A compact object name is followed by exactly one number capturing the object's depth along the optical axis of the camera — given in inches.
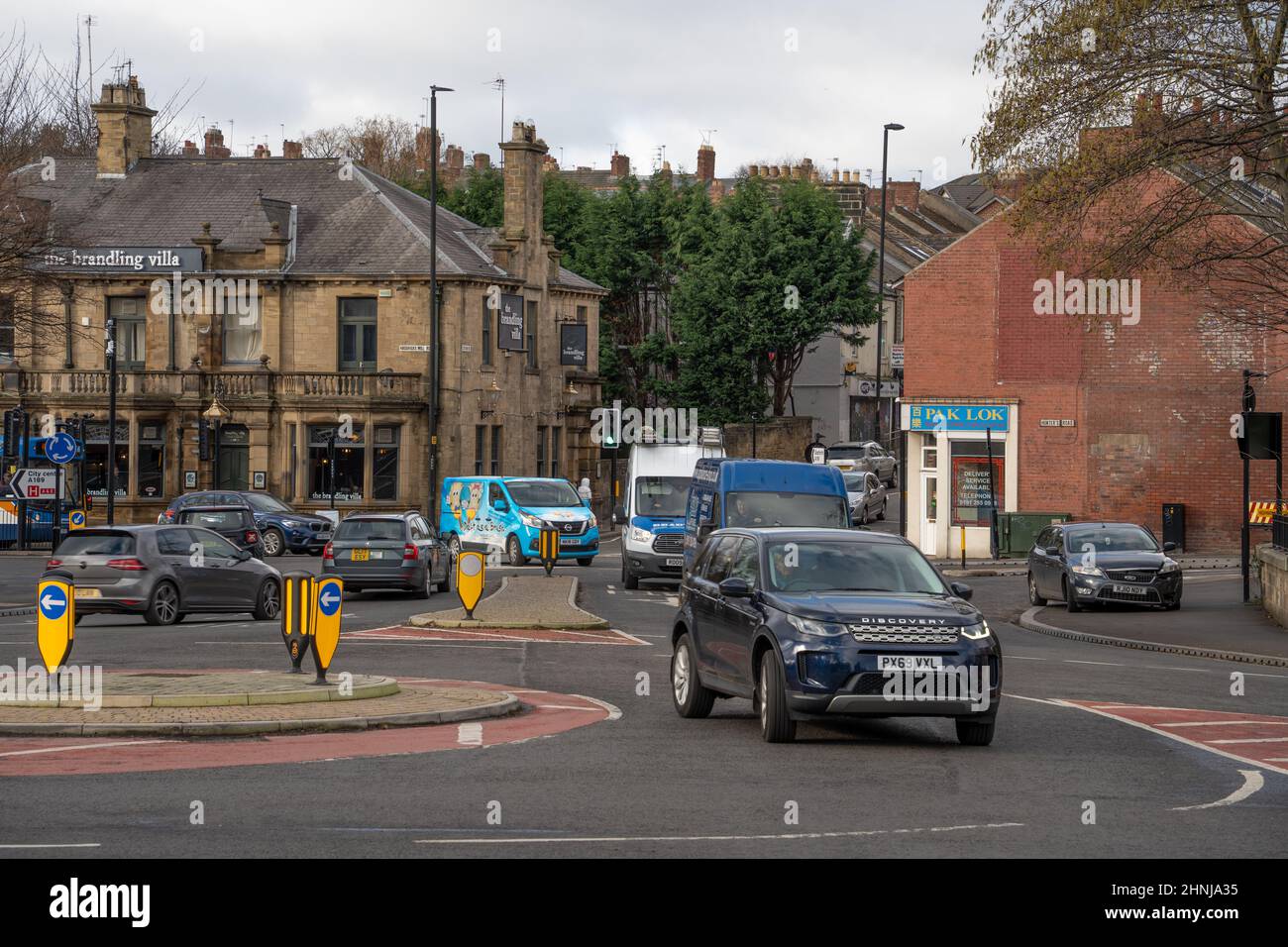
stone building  2378.2
